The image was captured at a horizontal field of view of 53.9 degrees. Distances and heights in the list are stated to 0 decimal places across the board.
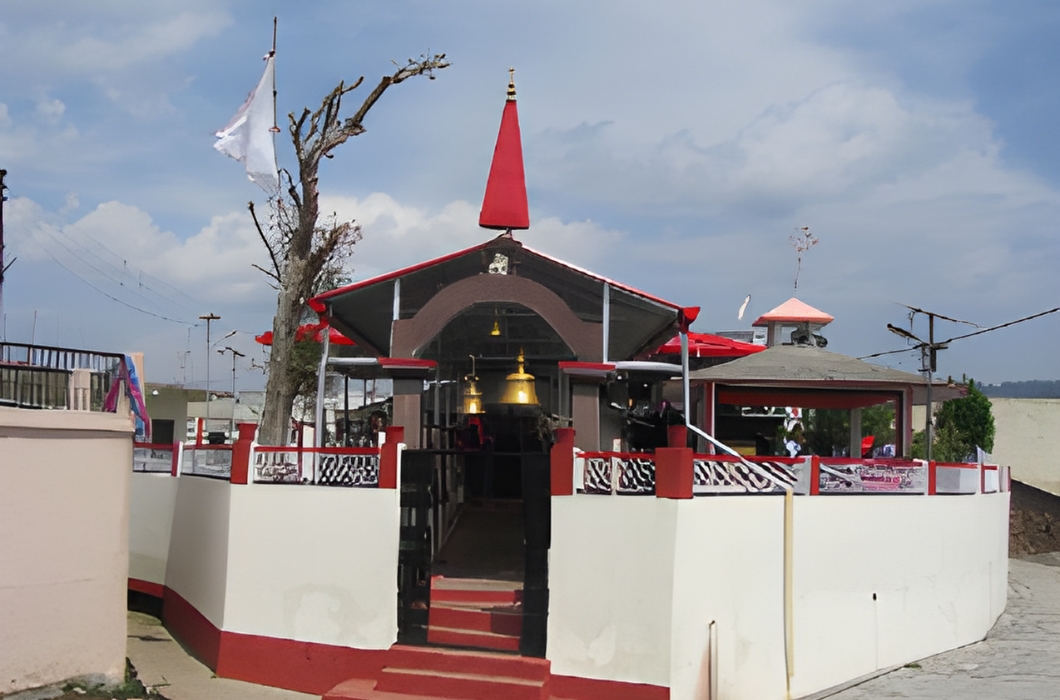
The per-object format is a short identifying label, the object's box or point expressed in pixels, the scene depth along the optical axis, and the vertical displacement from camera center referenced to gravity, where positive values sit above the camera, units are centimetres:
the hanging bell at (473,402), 1334 +52
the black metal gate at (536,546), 1012 -101
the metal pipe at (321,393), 1205 +53
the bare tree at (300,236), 1781 +348
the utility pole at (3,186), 1895 +445
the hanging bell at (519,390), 1216 +62
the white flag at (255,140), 1545 +441
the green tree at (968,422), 2526 +78
